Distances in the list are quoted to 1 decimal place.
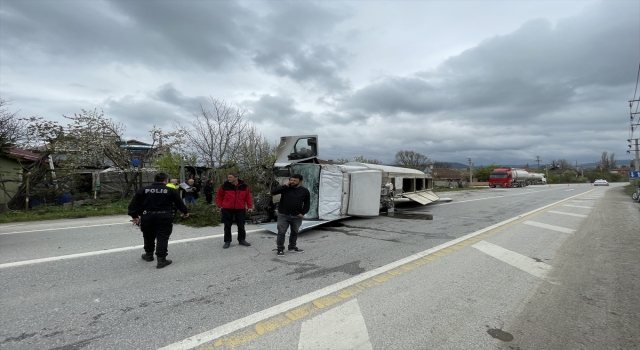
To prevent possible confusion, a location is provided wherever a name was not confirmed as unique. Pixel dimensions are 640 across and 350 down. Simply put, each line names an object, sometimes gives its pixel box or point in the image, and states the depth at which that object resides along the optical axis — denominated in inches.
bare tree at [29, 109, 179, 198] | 597.9
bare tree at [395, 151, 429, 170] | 3050.4
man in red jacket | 258.5
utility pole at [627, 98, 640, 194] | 1237.7
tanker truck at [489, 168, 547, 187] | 1691.7
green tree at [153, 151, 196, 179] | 651.5
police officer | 204.7
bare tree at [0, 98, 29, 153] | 650.8
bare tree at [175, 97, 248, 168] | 685.2
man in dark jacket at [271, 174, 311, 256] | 240.2
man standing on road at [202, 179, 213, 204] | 565.6
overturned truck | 377.7
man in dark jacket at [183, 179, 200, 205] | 491.7
